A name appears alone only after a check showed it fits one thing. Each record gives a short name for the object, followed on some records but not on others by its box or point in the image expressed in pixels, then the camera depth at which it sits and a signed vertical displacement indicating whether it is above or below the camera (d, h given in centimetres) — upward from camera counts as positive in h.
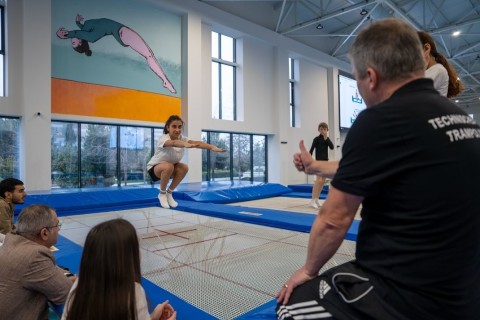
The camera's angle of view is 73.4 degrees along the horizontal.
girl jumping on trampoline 359 +5
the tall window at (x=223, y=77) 988 +266
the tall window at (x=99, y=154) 704 +21
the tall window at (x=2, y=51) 625 +221
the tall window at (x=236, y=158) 986 +11
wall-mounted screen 1330 +252
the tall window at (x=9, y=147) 636 +33
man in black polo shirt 74 -9
